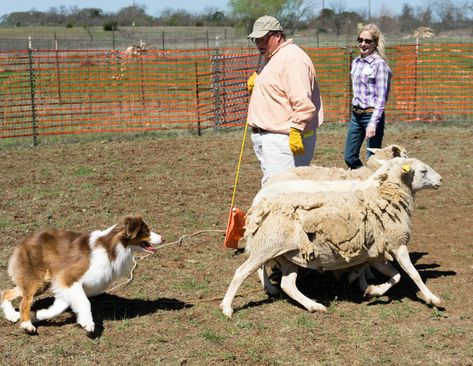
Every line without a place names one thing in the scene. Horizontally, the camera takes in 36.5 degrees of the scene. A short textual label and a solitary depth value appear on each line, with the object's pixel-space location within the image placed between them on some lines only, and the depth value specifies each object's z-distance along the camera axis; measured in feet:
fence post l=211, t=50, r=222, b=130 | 53.31
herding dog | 17.52
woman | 24.36
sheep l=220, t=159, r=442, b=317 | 18.83
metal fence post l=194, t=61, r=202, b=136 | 51.21
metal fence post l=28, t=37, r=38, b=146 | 48.39
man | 20.51
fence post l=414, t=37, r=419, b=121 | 56.25
